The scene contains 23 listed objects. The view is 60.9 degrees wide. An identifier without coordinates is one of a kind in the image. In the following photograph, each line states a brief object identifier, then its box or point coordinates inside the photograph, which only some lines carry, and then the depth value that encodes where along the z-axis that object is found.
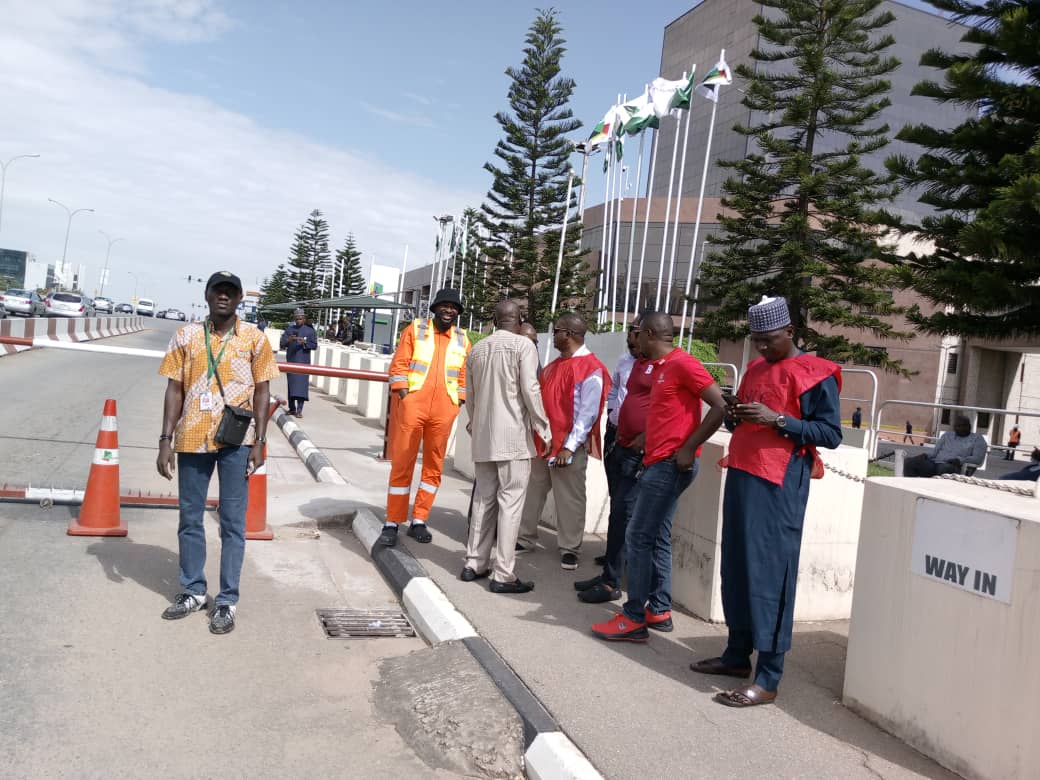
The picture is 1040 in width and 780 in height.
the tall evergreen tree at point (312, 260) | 70.25
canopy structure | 25.47
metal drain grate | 4.69
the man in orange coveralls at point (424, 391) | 6.16
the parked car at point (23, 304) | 43.78
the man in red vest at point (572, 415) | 5.96
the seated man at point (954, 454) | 10.05
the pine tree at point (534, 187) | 31.69
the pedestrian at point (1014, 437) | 28.16
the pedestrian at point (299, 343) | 14.41
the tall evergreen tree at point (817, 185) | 22.27
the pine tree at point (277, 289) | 77.38
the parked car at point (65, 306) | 47.09
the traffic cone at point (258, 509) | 6.26
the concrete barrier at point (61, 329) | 20.34
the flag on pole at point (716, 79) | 20.30
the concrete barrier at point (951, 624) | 3.08
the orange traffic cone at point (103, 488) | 5.93
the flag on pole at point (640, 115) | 22.27
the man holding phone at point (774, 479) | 3.81
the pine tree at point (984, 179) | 14.52
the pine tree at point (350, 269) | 70.50
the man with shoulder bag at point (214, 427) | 4.56
